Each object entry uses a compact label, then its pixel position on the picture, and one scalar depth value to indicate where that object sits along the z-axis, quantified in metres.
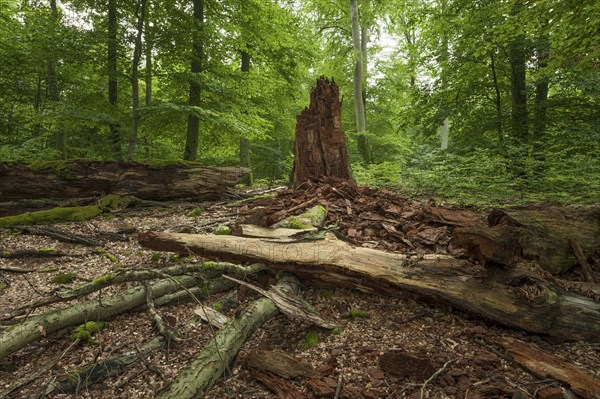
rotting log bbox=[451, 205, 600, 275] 2.23
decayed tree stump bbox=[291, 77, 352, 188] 6.03
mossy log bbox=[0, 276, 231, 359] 2.17
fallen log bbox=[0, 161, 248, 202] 6.03
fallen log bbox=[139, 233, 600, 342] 2.24
